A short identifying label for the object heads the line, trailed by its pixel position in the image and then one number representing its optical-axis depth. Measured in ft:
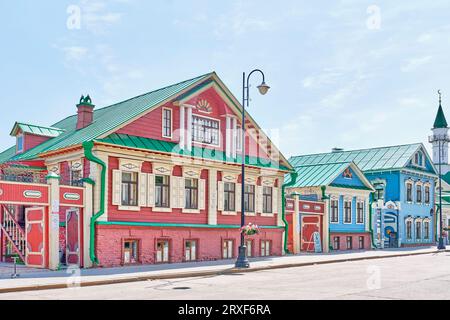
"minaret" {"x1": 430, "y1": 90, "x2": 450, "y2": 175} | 254.68
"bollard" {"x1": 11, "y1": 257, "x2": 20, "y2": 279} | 61.93
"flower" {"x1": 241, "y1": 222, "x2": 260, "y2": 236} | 77.83
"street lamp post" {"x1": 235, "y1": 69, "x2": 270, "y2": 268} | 75.72
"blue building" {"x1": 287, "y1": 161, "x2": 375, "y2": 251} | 127.65
